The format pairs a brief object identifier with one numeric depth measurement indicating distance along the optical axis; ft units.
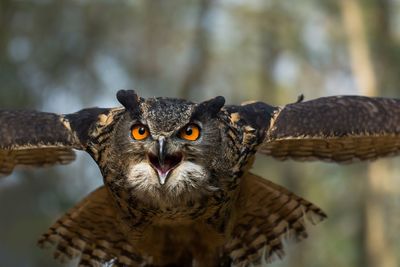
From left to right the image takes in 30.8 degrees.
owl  12.91
